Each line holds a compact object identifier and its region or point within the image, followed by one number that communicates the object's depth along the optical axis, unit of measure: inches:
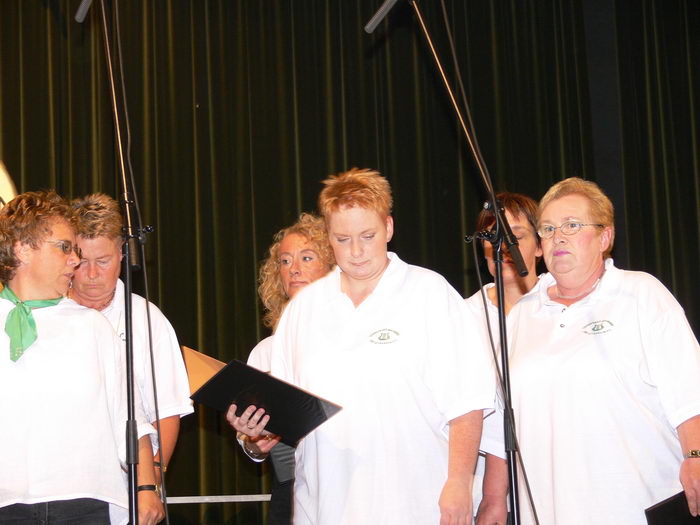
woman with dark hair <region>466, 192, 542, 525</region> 114.3
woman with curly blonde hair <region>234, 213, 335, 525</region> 133.5
